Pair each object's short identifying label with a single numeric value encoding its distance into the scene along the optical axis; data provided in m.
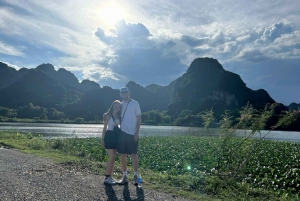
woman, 5.93
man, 5.88
